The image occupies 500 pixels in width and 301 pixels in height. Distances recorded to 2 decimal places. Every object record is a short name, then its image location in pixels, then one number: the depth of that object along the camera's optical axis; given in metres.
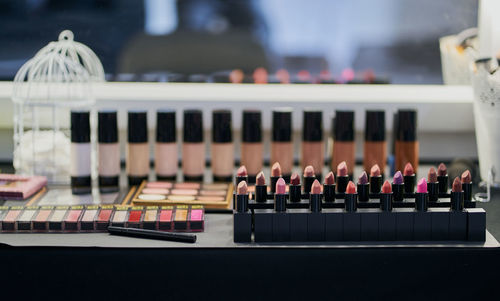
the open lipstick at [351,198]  1.06
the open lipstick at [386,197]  1.07
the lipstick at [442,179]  1.12
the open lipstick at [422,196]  1.07
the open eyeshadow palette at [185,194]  1.26
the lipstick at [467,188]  1.10
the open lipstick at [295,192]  1.08
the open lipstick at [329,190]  1.09
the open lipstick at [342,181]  1.13
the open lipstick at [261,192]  1.08
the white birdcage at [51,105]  1.44
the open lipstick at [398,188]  1.09
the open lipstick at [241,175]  1.15
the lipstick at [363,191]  1.09
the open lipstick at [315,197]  1.06
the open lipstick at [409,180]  1.13
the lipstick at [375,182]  1.12
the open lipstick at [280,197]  1.06
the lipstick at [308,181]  1.14
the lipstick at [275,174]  1.14
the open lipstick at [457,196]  1.07
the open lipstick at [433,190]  1.09
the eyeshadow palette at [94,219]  1.12
